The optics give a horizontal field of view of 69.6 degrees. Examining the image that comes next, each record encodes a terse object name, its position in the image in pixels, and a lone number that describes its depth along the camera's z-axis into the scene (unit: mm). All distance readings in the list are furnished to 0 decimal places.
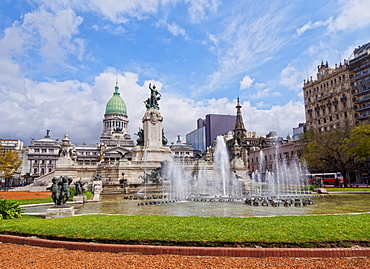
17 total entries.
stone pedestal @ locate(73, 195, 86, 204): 20892
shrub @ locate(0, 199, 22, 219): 12484
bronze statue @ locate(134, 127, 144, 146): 55469
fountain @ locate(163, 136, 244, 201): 35000
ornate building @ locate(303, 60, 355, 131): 62031
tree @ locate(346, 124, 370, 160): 39969
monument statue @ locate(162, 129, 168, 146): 56912
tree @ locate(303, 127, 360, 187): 43125
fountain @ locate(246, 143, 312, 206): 18317
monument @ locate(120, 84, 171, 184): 49688
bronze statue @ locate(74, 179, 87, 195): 21666
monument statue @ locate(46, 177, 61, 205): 13164
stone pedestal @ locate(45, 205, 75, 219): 12711
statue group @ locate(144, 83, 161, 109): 56950
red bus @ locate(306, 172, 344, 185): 49088
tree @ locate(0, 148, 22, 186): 52944
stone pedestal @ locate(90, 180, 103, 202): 23217
